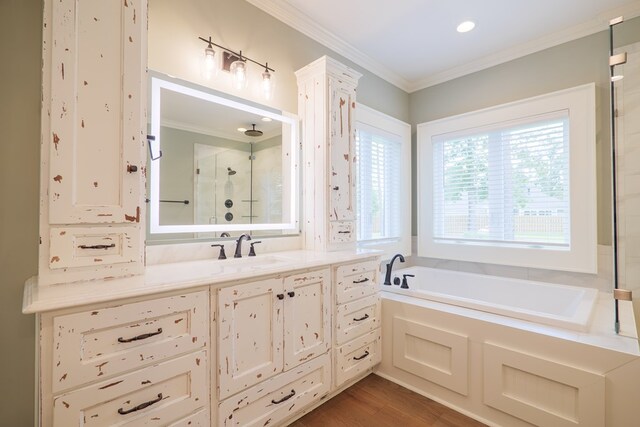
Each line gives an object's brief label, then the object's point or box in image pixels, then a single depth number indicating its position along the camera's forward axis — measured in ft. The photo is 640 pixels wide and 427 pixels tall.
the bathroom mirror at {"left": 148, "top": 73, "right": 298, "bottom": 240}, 5.18
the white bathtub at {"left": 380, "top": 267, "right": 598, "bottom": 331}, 5.55
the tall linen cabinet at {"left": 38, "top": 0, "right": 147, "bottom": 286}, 3.54
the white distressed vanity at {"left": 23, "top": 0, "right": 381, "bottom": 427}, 3.11
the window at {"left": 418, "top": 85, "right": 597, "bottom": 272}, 7.66
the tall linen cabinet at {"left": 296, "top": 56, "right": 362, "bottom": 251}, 6.93
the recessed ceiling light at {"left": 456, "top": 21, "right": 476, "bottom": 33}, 7.52
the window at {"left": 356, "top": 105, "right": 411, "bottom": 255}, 9.12
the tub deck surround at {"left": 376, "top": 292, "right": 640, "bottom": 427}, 4.39
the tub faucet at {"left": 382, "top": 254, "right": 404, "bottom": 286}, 8.14
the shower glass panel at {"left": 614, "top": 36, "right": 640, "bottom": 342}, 5.86
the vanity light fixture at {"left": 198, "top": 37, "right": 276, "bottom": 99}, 5.67
